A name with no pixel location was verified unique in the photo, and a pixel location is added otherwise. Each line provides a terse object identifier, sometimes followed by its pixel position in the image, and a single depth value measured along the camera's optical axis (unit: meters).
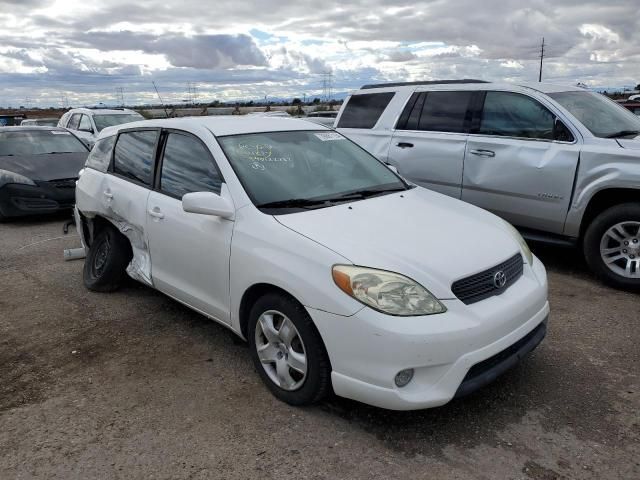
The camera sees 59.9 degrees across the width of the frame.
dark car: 8.60
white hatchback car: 2.76
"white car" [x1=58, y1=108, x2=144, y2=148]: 14.07
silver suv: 5.02
